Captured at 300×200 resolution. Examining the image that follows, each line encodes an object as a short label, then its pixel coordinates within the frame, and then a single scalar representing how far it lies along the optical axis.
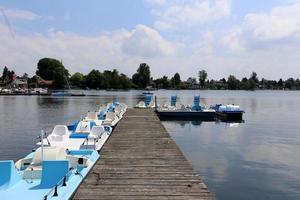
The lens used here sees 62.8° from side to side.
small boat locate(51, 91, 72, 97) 76.30
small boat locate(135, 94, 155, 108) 30.65
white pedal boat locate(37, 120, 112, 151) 10.72
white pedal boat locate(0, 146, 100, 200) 5.95
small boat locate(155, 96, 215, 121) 26.69
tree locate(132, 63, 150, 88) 130.16
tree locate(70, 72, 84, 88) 121.44
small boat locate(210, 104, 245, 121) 27.42
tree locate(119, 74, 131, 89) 125.81
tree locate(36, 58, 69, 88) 106.16
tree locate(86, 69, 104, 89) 118.82
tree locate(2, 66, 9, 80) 114.84
